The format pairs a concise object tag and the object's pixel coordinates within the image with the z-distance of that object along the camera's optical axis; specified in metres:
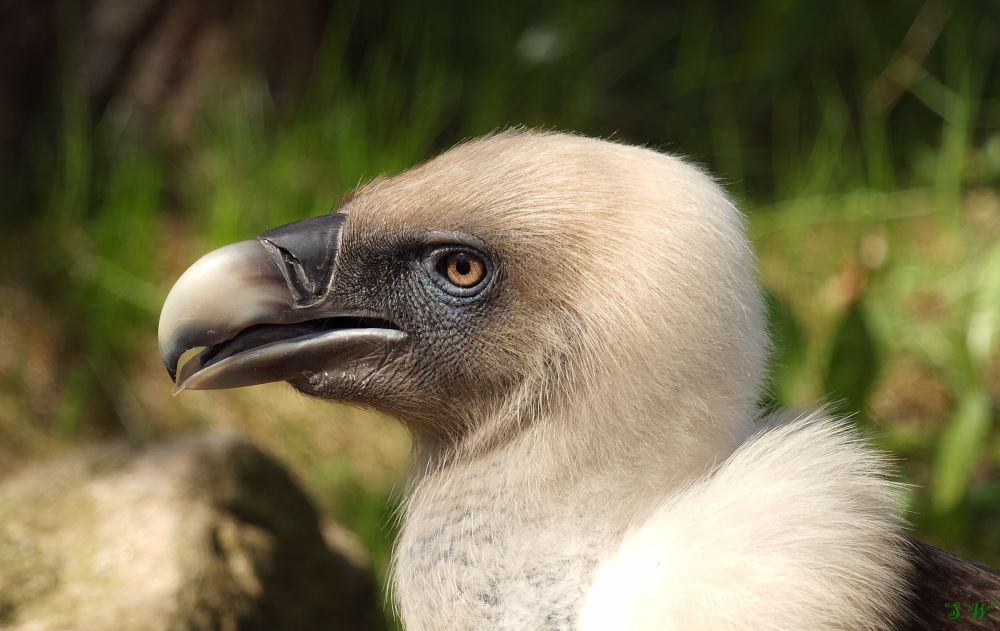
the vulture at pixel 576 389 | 2.22
